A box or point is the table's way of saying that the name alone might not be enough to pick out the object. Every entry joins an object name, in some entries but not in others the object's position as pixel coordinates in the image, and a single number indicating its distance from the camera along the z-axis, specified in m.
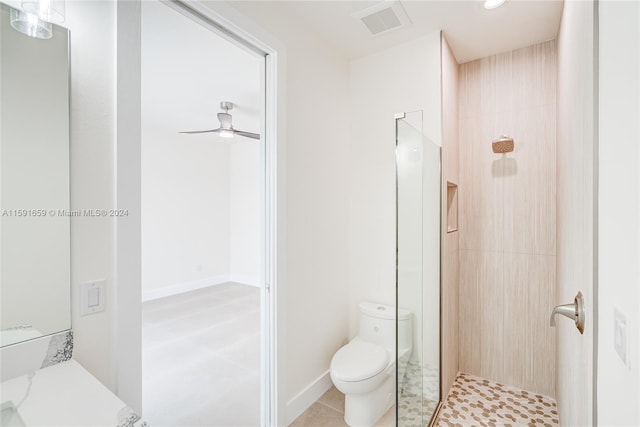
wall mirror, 0.91
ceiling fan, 3.62
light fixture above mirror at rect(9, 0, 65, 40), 0.94
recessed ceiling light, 1.78
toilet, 1.61
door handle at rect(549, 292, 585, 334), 0.97
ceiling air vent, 1.86
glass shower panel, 1.45
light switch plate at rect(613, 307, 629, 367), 0.57
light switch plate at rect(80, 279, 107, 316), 1.02
